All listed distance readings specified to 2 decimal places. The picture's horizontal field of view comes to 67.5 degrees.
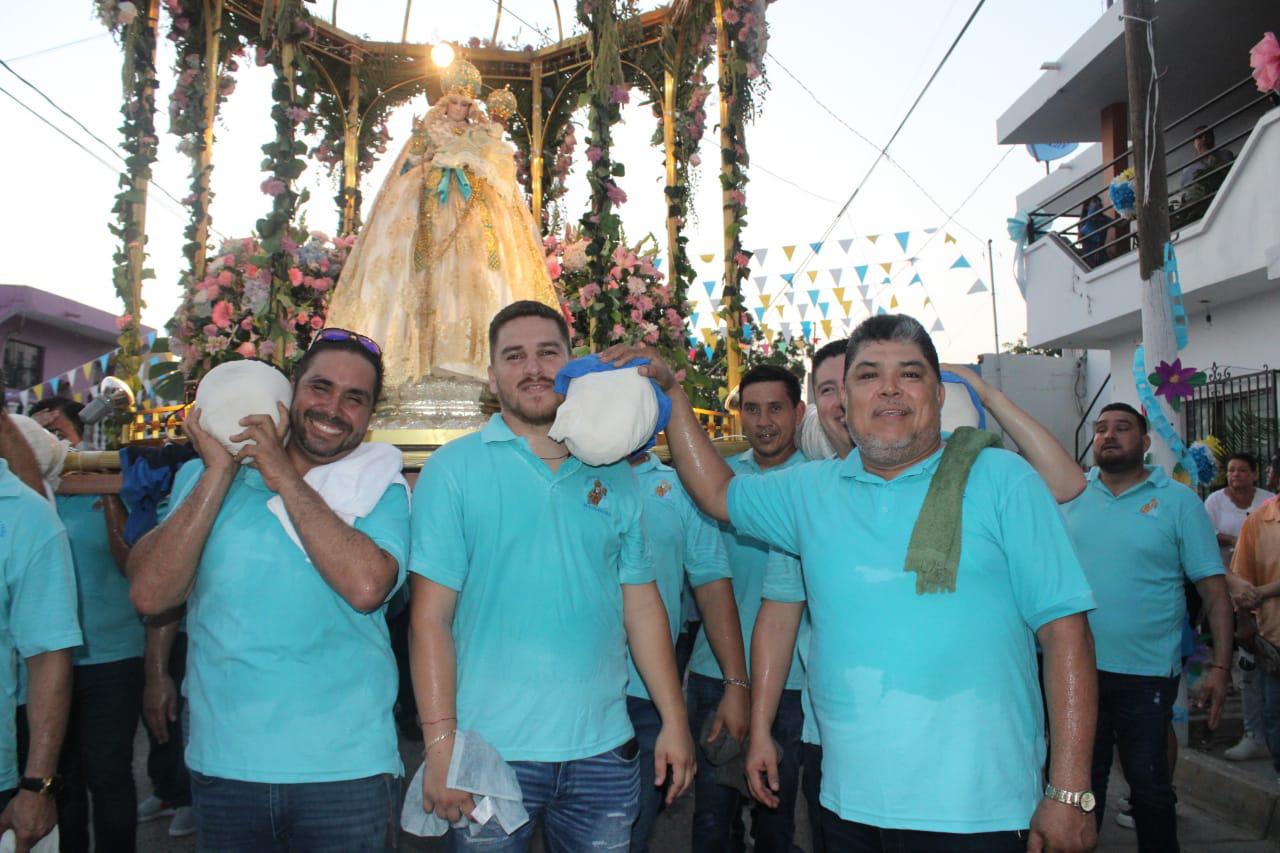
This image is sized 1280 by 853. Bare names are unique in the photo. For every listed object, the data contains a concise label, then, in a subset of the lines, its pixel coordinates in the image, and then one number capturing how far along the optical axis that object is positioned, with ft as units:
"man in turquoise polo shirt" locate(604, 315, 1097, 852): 7.46
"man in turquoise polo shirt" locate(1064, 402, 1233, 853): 13.73
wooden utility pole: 24.12
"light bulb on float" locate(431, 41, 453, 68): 25.98
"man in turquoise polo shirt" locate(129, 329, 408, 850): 7.84
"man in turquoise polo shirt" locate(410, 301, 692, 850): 8.07
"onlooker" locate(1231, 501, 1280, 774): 17.95
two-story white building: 37.09
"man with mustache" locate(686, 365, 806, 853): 12.79
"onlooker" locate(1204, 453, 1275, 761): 26.35
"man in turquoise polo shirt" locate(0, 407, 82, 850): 8.27
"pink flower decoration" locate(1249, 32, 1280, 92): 33.45
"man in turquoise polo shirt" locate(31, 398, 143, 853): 12.13
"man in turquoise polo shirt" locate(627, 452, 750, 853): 11.23
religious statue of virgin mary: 21.61
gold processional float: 20.11
